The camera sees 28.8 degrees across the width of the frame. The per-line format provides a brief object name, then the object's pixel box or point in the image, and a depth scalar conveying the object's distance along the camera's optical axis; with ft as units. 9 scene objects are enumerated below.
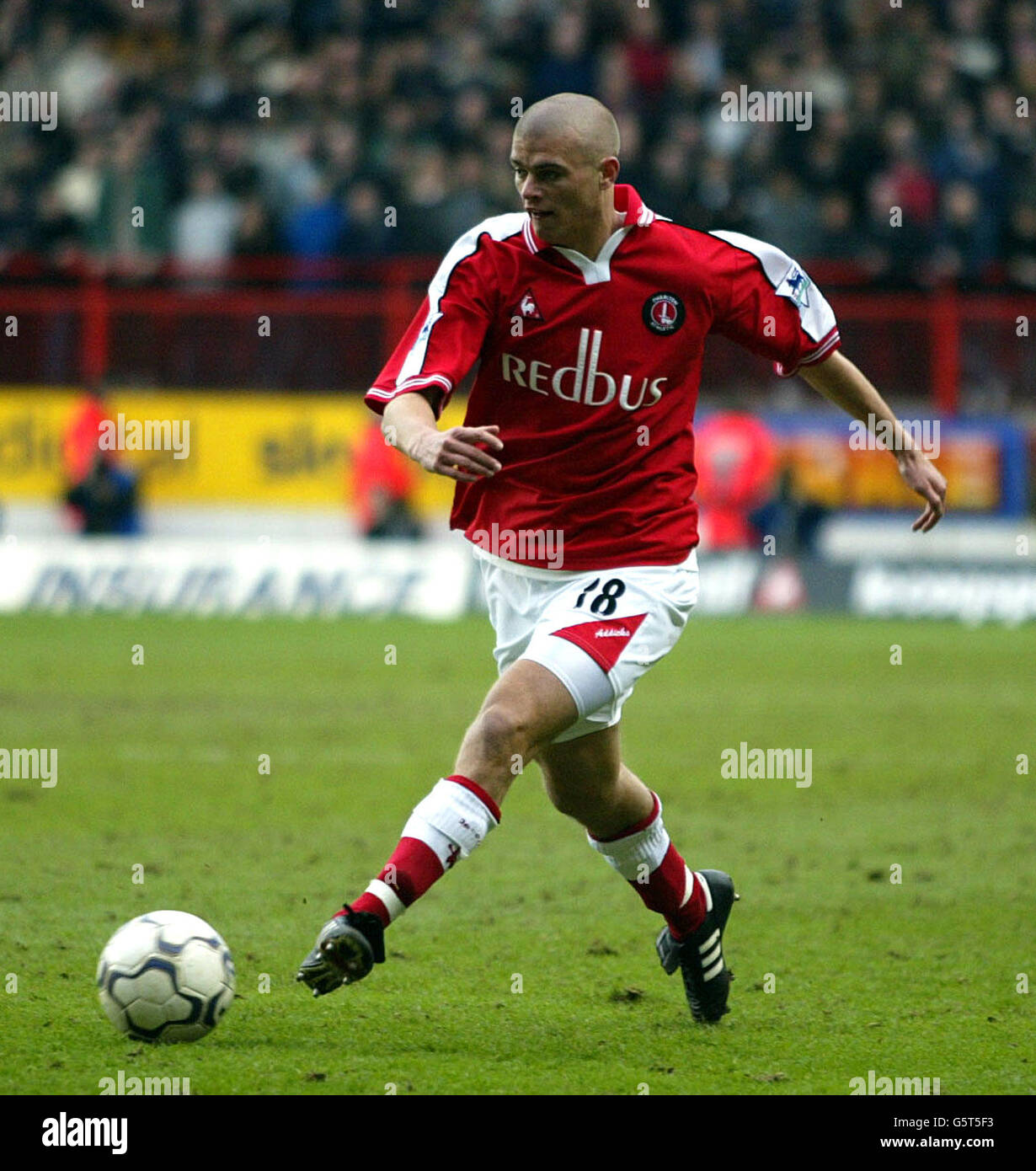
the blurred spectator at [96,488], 56.85
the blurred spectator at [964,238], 62.44
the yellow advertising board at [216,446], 59.16
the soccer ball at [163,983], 15.90
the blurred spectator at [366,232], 63.00
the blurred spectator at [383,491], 55.67
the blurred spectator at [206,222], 64.44
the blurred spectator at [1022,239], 62.75
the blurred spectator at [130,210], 64.23
